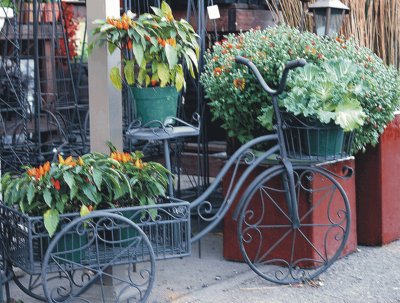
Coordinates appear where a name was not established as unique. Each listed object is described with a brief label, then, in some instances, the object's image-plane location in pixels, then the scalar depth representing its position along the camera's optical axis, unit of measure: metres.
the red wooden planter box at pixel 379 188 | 5.96
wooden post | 4.75
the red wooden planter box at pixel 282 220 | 5.40
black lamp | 6.12
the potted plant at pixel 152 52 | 4.53
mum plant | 5.19
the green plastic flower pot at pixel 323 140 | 4.91
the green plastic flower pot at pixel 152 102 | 4.71
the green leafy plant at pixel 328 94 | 4.83
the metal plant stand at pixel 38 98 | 6.41
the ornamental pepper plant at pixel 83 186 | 4.14
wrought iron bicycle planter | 4.18
